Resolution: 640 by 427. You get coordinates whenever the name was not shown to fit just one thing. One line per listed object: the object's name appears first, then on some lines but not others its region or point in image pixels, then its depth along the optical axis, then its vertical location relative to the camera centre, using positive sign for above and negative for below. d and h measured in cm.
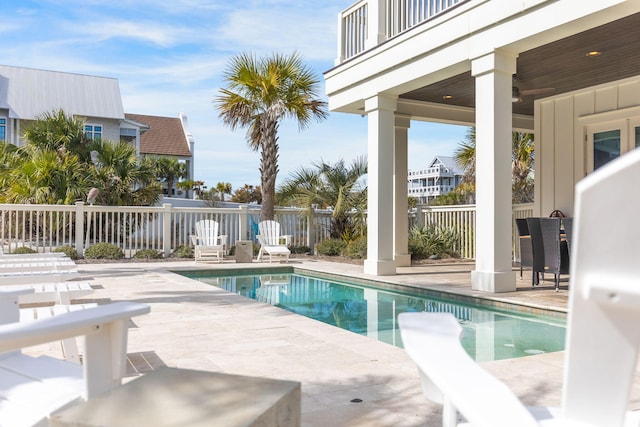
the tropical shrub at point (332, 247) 1355 -60
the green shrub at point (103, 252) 1252 -69
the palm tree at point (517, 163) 1706 +205
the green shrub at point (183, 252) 1350 -74
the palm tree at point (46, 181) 1376 +107
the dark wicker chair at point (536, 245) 748 -29
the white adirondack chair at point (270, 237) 1304 -34
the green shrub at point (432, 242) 1223 -43
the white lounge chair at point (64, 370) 169 -49
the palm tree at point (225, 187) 4219 +277
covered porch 677 +222
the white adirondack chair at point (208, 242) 1252 -46
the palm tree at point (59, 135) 1580 +256
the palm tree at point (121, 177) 1504 +126
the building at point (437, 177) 5638 +496
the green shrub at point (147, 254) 1300 -76
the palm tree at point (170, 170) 3499 +349
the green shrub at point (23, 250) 1177 -61
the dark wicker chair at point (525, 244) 801 -30
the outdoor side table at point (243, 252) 1269 -69
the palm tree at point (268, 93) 1325 +322
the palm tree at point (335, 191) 1360 +83
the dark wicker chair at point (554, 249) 711 -34
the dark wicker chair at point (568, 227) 720 -4
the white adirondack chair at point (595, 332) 97 -21
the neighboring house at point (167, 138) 3469 +549
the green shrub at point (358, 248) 1227 -58
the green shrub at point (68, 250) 1219 -63
